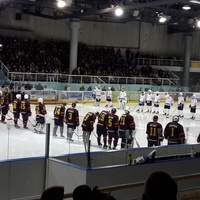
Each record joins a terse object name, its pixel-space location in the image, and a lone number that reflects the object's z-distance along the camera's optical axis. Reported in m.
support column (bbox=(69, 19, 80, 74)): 32.34
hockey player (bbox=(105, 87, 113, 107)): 25.89
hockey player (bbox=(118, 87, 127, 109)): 25.09
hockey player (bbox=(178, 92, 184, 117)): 22.79
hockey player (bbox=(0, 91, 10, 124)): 17.05
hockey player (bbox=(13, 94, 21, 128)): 16.33
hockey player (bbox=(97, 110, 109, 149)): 13.03
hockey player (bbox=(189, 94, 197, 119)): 22.36
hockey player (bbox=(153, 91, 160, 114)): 23.87
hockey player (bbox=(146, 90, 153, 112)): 24.36
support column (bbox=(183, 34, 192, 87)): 39.22
